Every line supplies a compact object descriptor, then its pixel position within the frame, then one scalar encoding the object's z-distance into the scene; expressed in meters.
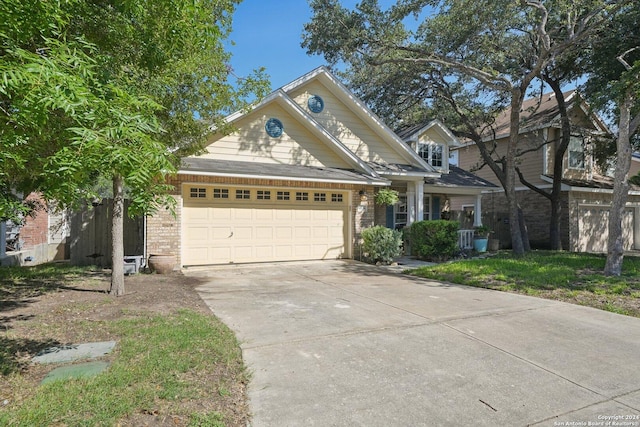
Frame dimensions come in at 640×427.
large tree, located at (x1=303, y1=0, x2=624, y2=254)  13.43
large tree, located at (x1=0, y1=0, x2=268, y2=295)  2.62
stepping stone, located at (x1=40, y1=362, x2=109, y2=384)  3.66
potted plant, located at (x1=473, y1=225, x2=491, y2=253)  15.83
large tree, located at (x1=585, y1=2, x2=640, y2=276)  9.87
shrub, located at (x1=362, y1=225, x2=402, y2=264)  12.65
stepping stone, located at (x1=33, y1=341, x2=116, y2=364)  4.12
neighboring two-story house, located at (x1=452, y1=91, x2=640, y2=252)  18.66
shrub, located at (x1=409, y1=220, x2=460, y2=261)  13.27
